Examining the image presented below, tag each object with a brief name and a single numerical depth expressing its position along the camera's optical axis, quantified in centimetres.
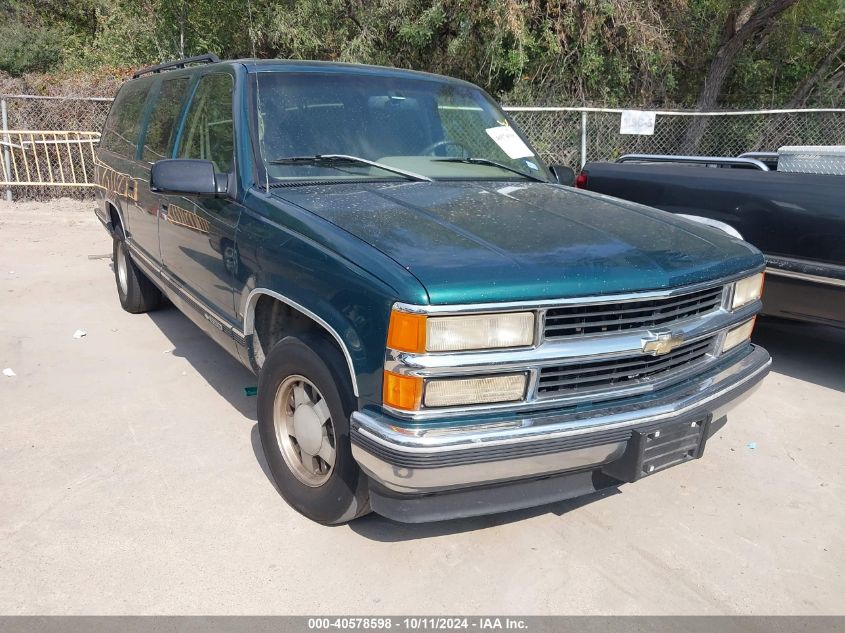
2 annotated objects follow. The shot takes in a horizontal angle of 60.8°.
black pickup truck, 441
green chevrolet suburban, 239
